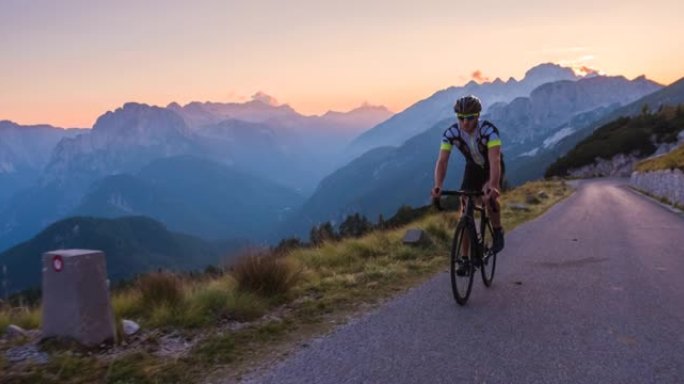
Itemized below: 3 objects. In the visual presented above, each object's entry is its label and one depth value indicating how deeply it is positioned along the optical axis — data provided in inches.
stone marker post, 211.5
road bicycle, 275.1
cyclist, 273.1
